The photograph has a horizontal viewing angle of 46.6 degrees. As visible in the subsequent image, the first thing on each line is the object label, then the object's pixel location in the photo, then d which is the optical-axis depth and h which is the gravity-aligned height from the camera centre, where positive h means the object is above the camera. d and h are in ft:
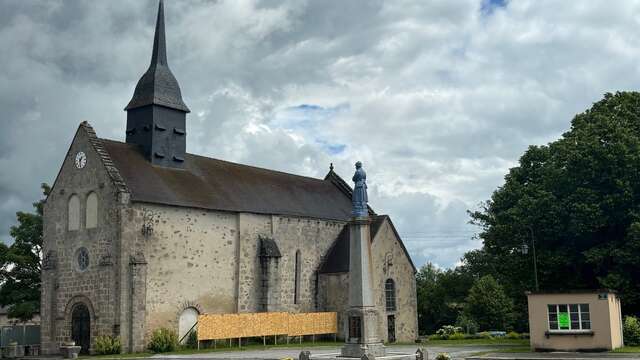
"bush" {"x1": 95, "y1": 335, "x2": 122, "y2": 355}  116.47 -7.04
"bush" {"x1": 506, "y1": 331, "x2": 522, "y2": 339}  136.98 -8.46
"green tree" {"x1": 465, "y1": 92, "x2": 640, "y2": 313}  110.83 +11.86
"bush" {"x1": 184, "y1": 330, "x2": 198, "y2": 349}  127.13 -7.07
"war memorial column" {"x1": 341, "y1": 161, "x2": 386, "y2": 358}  87.30 -0.54
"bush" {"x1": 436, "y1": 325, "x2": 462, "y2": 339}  149.83 -8.12
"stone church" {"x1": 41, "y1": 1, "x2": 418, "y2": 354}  122.52 +10.00
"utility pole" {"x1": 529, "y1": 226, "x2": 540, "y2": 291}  117.91 +4.57
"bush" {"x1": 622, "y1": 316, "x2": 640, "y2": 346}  105.40 -6.54
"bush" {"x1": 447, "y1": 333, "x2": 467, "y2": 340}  142.00 -8.57
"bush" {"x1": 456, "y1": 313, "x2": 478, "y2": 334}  178.29 -8.09
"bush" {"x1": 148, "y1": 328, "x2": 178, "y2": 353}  119.75 -6.74
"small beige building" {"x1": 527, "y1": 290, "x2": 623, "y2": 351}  96.17 -4.29
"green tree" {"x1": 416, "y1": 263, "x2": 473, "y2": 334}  210.79 -2.51
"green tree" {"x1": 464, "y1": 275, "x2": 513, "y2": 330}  193.98 -4.49
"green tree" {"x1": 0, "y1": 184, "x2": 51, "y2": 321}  158.81 +6.85
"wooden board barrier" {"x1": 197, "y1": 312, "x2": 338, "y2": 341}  125.90 -5.05
